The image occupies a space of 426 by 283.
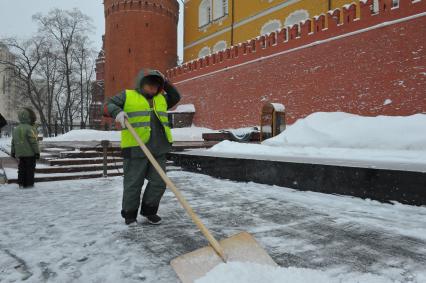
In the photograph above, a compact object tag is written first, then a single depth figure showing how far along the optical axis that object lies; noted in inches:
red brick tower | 854.5
